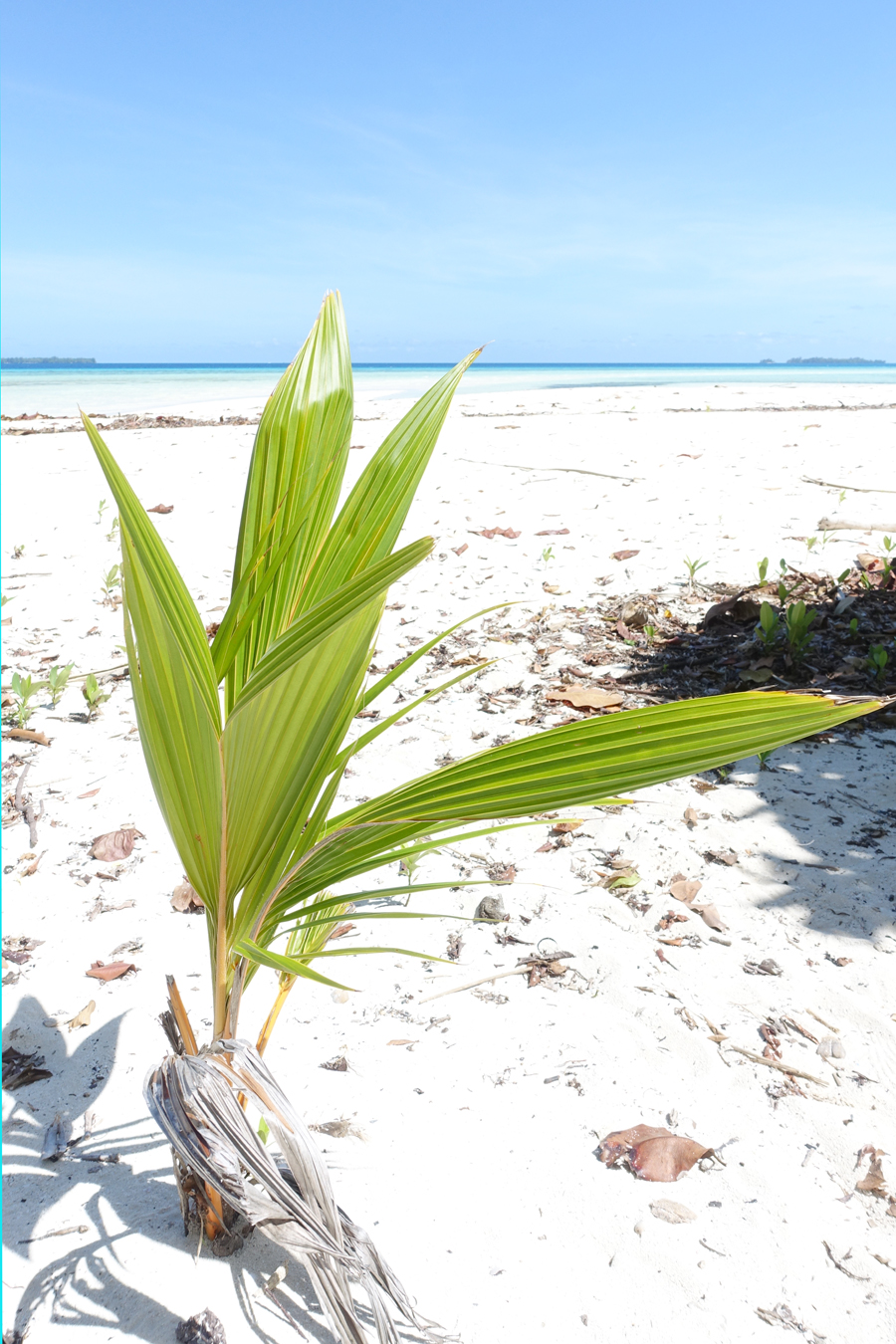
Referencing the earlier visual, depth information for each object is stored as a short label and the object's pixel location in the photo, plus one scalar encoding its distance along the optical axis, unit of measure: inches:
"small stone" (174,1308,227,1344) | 40.1
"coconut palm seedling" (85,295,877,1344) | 27.5
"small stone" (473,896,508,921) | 73.9
